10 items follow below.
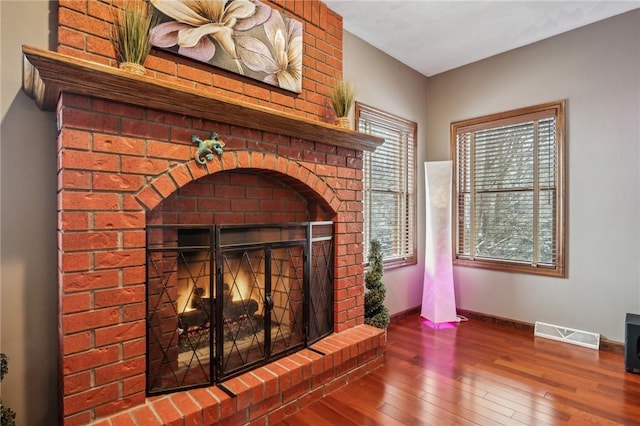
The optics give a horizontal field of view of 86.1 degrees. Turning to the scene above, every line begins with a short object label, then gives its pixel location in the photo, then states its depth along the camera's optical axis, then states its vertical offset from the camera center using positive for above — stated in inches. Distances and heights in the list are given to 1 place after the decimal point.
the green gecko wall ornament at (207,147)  69.9 +13.9
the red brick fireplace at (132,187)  56.8 +5.2
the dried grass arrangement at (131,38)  60.9 +31.7
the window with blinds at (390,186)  130.4 +11.8
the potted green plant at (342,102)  97.7 +32.4
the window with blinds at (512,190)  124.9 +9.9
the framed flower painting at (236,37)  70.8 +41.1
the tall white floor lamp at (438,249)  137.9 -14.0
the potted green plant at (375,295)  113.3 -26.9
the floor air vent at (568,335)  114.4 -41.8
